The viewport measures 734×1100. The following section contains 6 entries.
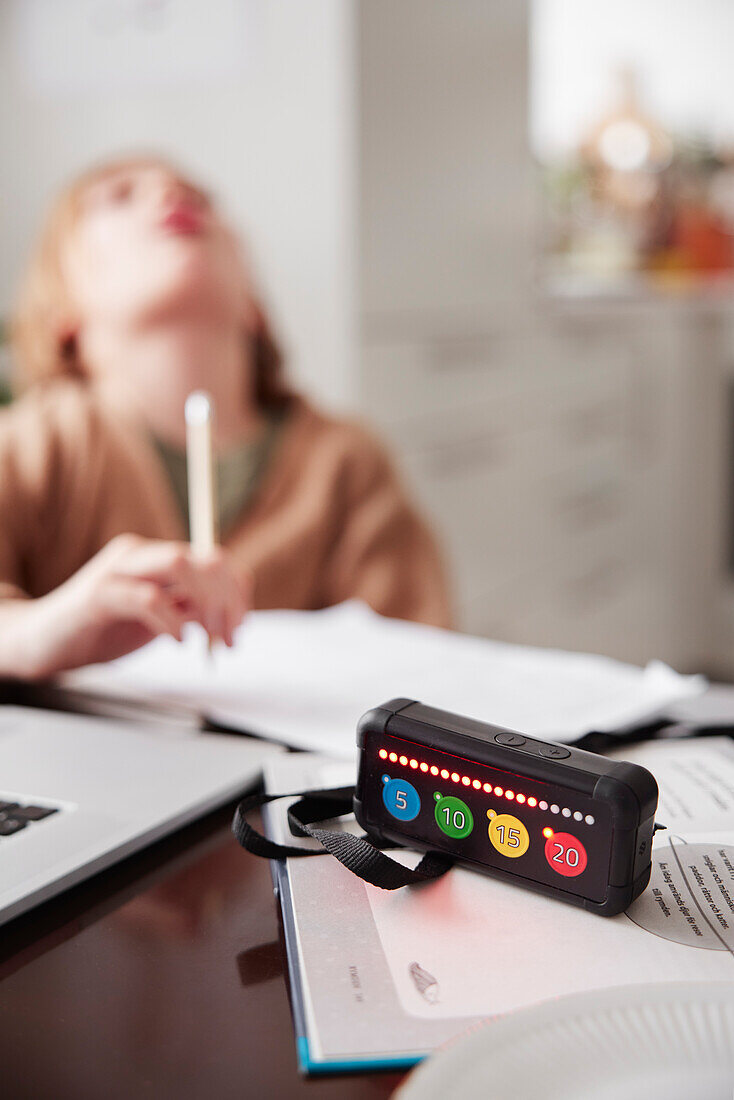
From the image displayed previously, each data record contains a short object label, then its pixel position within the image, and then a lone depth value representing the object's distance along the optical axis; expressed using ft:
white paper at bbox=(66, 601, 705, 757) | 2.30
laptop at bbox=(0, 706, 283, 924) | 1.59
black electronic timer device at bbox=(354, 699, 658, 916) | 1.39
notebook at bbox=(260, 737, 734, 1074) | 1.19
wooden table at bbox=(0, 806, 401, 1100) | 1.17
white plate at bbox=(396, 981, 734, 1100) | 1.01
